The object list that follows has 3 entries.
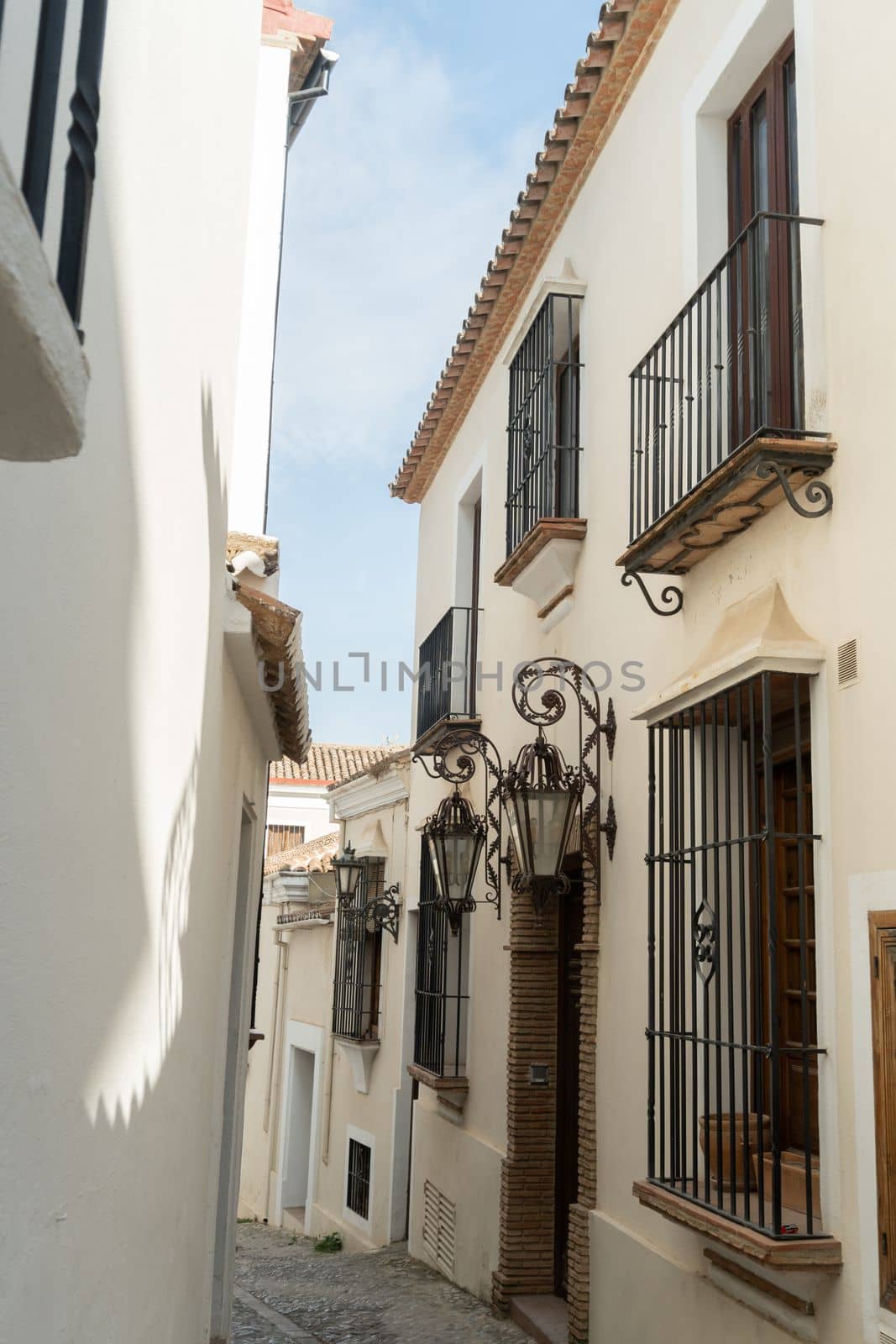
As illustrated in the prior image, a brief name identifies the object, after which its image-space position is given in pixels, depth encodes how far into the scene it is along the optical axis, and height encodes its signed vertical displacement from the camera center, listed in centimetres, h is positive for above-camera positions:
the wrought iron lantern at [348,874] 1368 +69
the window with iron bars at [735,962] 466 -3
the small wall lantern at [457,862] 896 +56
